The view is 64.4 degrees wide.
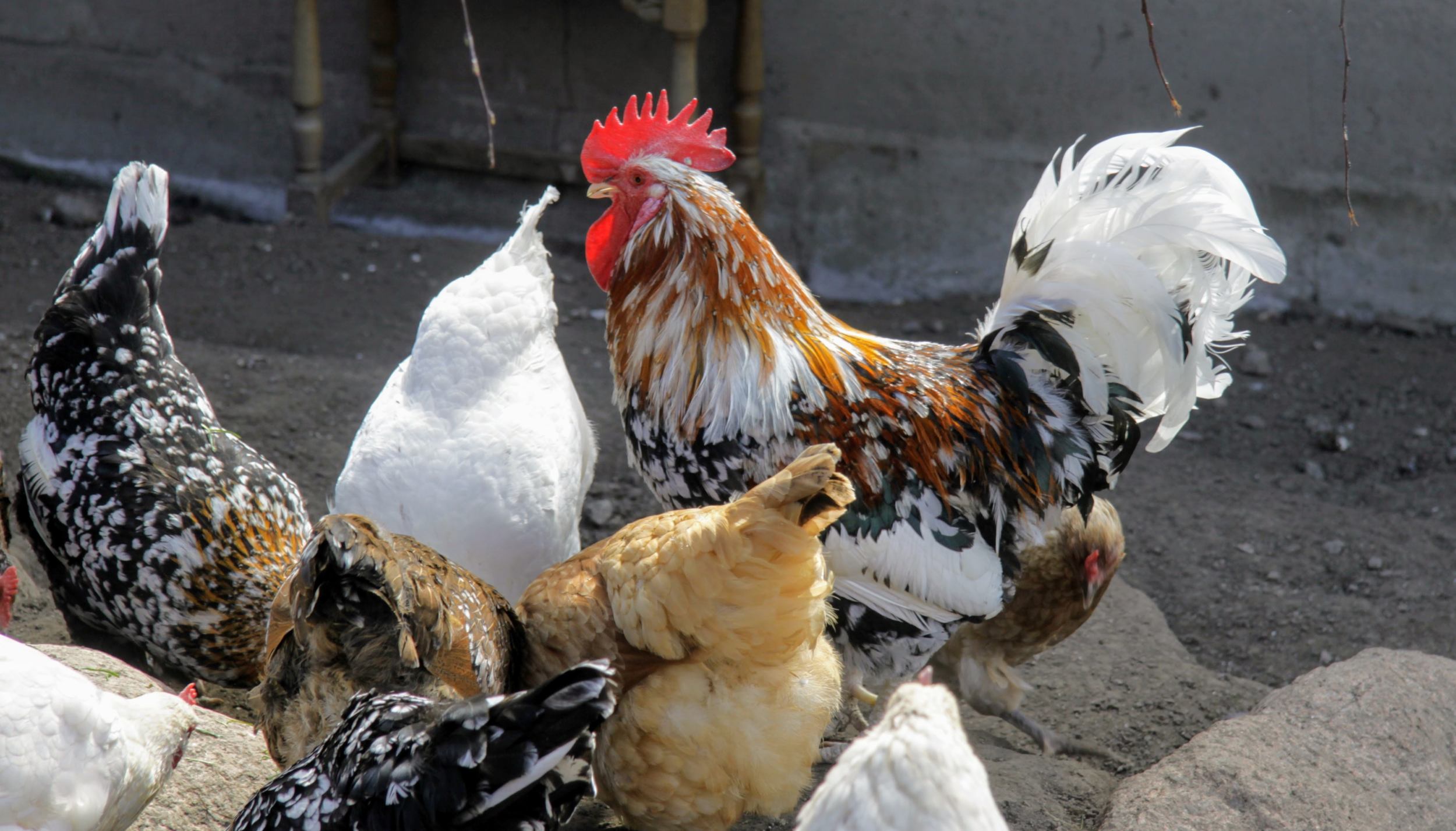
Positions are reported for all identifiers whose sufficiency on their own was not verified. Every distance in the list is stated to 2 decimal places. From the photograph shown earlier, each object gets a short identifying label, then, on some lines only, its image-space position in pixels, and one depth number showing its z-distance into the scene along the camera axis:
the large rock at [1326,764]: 2.96
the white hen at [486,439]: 3.28
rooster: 3.14
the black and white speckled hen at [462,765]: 2.00
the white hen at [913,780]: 1.69
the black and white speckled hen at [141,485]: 3.25
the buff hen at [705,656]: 2.53
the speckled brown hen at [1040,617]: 3.60
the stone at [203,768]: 2.90
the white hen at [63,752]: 2.21
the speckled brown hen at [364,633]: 2.42
